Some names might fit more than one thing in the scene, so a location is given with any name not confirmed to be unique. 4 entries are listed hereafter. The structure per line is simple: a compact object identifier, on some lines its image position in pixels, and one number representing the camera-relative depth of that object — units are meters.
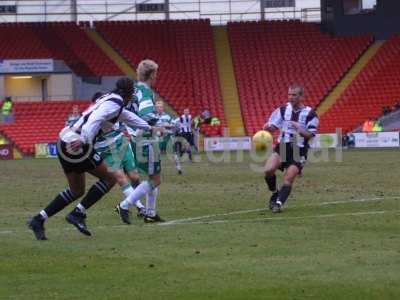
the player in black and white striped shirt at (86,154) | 12.87
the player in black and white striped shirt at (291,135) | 17.08
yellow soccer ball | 17.53
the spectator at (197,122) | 49.99
